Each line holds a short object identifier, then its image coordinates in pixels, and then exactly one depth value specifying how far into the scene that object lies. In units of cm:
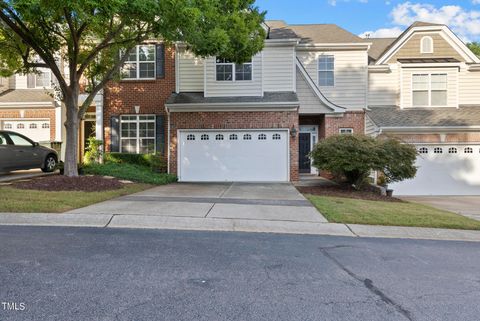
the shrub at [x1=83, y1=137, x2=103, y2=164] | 1557
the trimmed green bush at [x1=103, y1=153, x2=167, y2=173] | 1563
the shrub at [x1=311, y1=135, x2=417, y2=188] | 1177
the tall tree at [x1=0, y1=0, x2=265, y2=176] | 798
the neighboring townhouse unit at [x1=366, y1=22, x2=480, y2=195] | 1608
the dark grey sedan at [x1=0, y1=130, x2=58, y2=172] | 1180
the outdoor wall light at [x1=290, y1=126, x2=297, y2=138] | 1489
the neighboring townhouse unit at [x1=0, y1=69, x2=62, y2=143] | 1745
